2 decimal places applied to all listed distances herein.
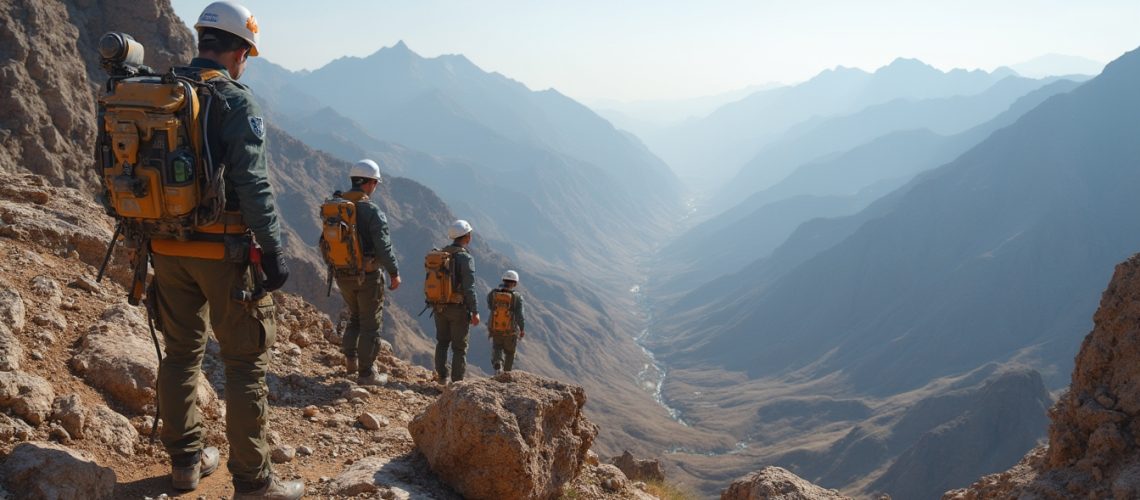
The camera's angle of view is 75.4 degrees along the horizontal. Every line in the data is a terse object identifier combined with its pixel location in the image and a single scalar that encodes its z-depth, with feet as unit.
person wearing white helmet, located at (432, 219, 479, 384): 34.96
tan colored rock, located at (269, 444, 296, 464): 19.71
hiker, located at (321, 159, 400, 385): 28.84
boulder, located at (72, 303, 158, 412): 19.69
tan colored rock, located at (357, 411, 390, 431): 24.97
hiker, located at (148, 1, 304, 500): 14.65
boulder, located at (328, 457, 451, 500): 18.39
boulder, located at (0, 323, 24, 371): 17.43
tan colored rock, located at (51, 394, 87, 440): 16.79
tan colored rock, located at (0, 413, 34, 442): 15.42
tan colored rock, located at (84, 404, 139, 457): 17.34
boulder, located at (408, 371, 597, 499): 19.40
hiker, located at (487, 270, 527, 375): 40.86
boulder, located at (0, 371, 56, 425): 16.22
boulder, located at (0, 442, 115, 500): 13.99
